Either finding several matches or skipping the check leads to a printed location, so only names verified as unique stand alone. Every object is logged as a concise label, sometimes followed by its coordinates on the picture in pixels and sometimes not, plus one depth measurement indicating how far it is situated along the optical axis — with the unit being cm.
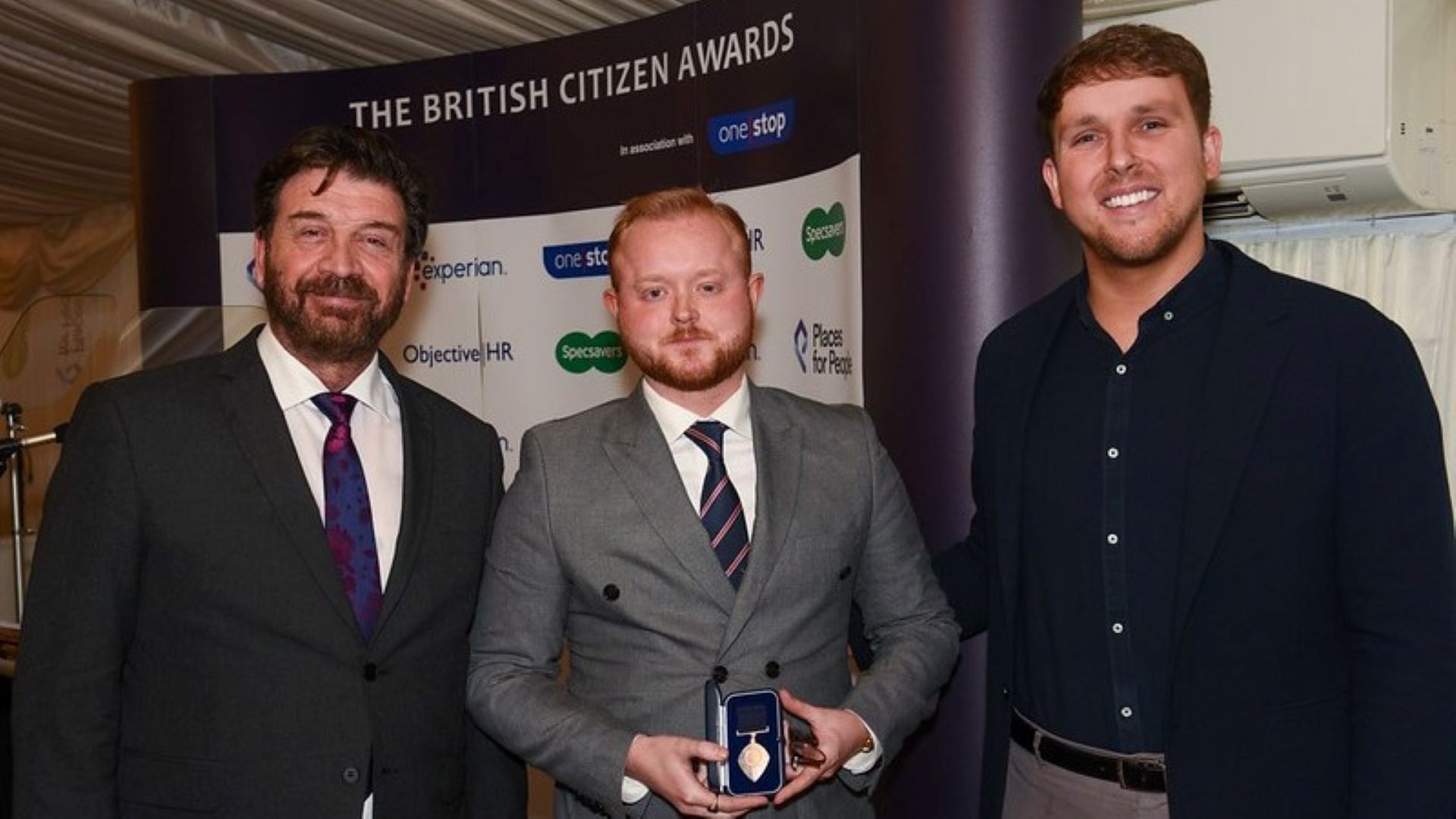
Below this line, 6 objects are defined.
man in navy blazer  202
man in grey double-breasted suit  215
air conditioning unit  416
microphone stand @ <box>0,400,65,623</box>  338
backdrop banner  432
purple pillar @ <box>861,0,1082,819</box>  348
